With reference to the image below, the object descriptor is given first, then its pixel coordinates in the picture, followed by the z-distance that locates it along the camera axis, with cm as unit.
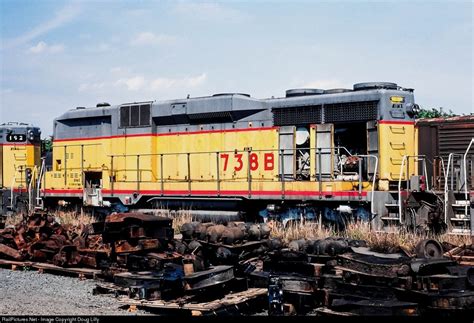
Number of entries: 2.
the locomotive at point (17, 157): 2142
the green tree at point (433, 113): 2802
